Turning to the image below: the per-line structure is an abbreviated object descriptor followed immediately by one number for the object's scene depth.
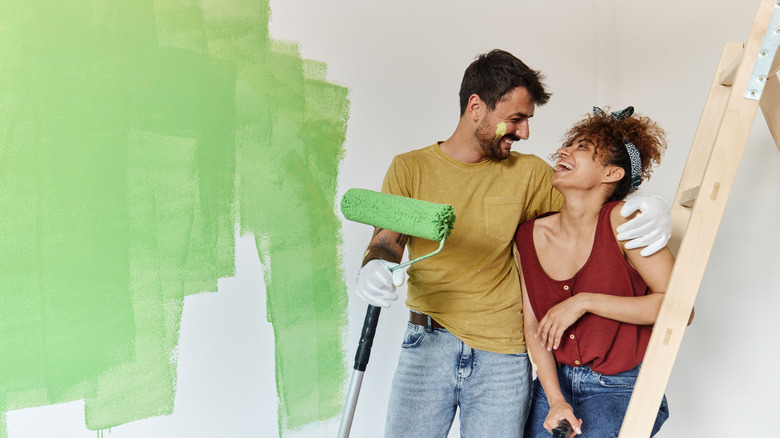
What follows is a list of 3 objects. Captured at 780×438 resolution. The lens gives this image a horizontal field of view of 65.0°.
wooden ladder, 1.10
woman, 1.26
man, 1.40
